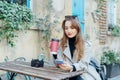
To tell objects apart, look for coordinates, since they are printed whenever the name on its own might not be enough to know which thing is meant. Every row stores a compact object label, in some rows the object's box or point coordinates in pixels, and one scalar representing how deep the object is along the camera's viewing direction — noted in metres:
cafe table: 1.69
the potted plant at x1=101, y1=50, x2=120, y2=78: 4.61
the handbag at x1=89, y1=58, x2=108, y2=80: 2.06
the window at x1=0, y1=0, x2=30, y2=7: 3.19
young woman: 1.92
